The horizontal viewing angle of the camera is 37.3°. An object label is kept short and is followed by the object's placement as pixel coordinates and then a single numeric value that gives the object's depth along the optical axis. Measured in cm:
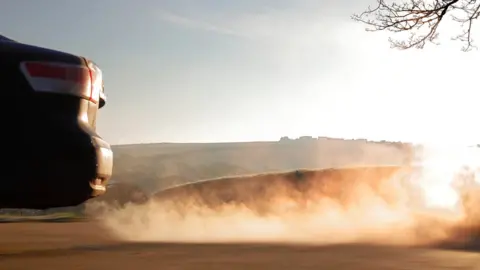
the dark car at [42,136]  523
